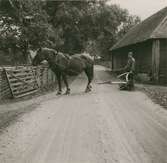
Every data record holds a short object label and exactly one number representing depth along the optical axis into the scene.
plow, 18.39
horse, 17.55
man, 18.50
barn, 24.66
